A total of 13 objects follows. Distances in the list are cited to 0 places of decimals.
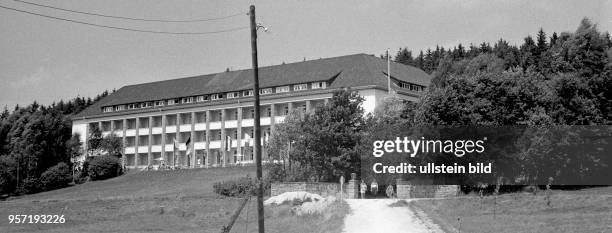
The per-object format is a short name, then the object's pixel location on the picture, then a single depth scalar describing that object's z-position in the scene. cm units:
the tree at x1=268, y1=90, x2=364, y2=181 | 5712
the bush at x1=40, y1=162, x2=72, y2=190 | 9338
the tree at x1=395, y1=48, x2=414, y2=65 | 16688
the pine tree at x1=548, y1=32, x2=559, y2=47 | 11796
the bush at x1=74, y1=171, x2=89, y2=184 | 9738
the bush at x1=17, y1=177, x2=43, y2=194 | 9206
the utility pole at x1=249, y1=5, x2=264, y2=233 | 2900
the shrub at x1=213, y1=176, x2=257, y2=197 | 5916
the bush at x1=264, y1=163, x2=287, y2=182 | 6003
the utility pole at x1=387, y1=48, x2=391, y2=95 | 8775
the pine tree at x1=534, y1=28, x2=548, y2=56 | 11004
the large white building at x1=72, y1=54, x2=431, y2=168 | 9881
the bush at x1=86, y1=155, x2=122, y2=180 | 9769
